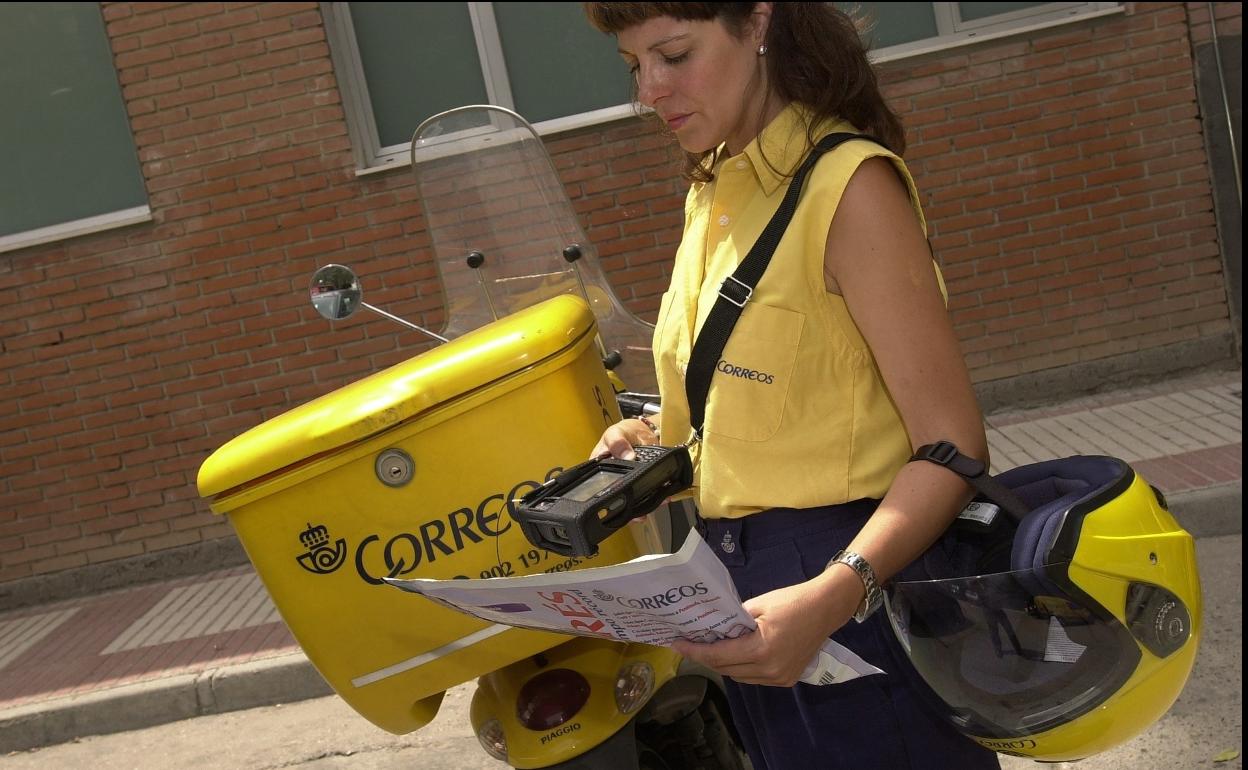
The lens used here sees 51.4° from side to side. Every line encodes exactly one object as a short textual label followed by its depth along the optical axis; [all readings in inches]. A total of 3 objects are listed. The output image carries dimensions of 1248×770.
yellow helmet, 59.1
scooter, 82.7
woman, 60.1
